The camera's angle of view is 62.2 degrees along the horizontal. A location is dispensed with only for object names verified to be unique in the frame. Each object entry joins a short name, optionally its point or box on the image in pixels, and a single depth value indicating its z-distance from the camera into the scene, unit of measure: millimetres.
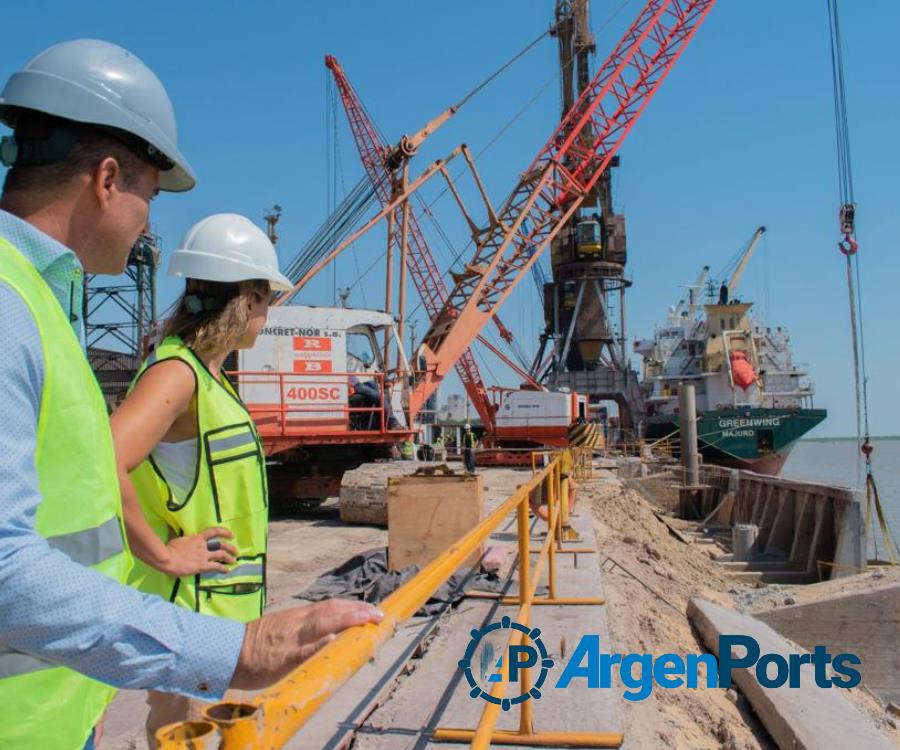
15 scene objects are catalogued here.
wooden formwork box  6191
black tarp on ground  5455
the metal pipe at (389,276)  21859
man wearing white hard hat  976
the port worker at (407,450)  12985
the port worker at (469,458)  15884
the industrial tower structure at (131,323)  29438
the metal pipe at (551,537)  5050
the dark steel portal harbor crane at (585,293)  41438
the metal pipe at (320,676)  958
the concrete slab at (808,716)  3896
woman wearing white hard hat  1978
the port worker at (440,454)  20906
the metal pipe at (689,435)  24266
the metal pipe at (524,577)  3119
